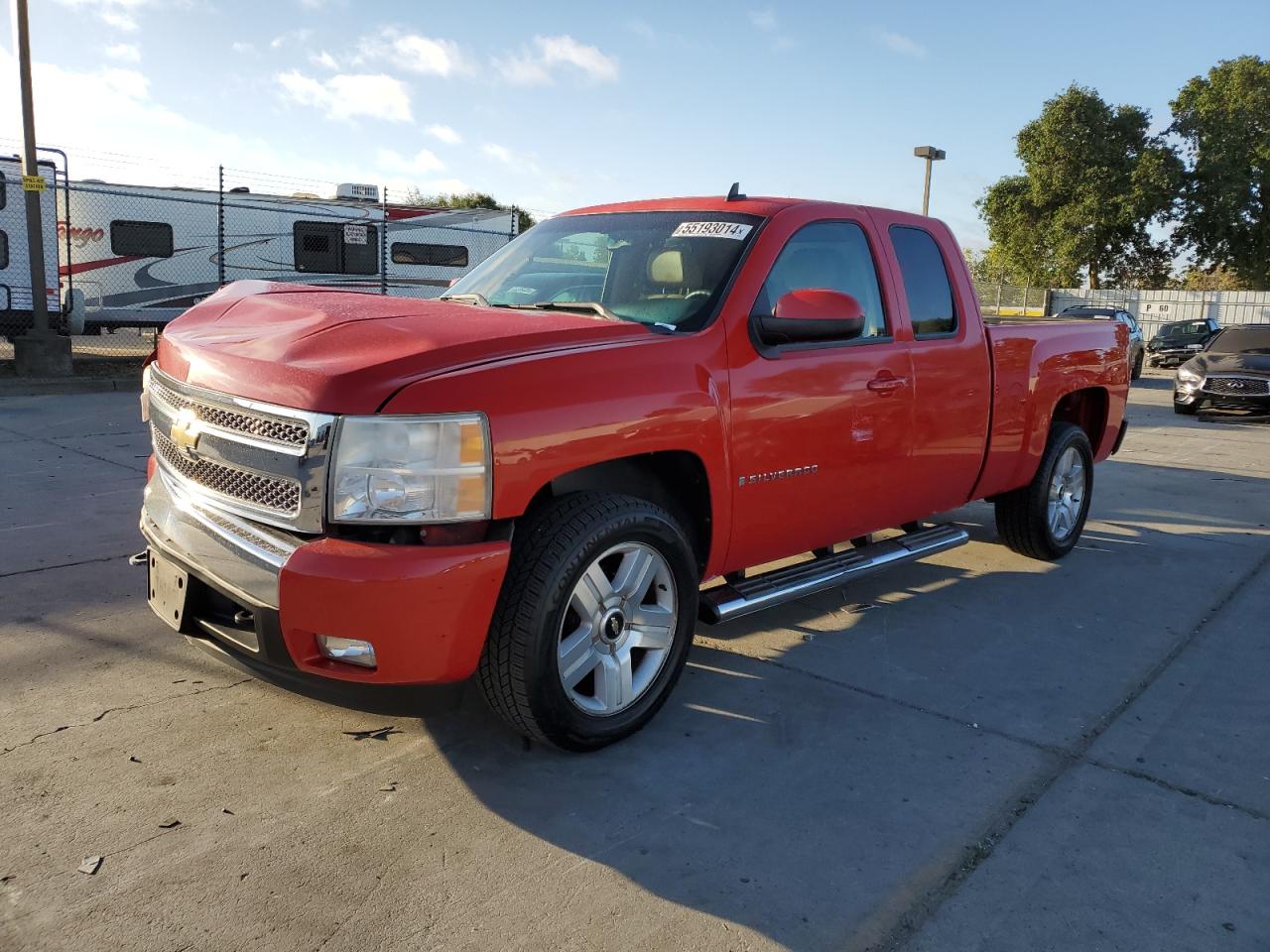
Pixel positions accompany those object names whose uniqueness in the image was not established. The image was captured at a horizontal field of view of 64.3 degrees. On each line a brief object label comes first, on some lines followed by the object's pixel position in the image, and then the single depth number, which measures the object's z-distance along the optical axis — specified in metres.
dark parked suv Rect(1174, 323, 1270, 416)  14.37
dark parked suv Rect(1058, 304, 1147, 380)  22.00
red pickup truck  2.81
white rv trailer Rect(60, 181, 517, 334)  16.83
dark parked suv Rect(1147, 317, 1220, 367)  26.23
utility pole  12.72
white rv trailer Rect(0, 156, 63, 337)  14.73
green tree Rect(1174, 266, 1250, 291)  44.38
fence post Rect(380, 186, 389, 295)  19.27
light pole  24.03
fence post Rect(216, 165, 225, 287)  16.88
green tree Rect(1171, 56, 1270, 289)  39.38
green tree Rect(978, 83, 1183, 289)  39.34
